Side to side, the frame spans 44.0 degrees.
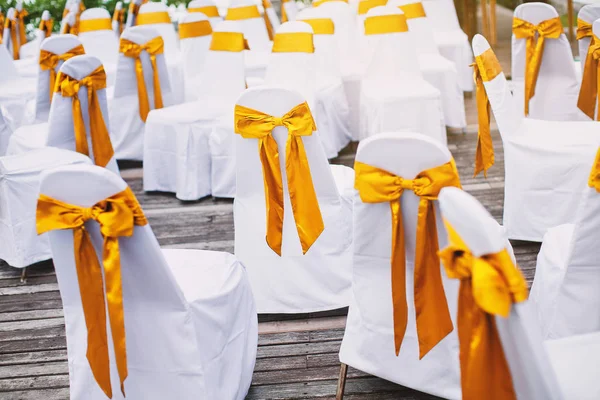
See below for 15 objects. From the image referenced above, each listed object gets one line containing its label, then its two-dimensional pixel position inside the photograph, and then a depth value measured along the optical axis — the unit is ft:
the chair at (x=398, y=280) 6.87
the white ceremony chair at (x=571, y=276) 7.36
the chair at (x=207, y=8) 22.15
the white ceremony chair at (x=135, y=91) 16.53
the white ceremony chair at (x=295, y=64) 14.93
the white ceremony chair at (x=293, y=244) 9.91
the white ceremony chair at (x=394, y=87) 15.55
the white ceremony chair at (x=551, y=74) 14.38
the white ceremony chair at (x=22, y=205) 12.37
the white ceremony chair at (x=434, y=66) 17.95
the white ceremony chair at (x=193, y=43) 17.95
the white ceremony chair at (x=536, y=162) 11.19
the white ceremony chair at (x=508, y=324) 4.76
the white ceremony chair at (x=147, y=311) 6.59
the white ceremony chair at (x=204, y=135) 15.46
